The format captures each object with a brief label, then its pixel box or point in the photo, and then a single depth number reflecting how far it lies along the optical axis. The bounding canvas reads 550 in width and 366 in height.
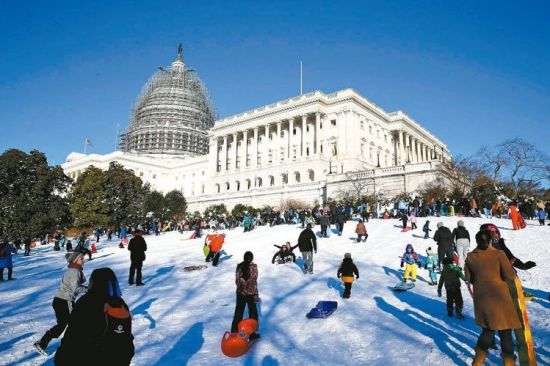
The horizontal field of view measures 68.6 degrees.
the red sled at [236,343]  6.50
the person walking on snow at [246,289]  7.24
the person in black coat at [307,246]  13.09
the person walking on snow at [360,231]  19.47
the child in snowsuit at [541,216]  20.24
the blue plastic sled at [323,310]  8.61
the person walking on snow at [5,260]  14.31
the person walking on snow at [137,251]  11.67
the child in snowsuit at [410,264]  11.69
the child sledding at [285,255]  15.63
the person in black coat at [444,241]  11.83
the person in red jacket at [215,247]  15.91
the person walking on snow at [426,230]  18.77
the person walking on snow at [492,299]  4.88
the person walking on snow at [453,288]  8.14
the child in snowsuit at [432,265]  11.52
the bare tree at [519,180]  37.00
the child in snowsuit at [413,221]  22.25
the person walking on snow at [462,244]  11.55
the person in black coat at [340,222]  22.45
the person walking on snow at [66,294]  6.43
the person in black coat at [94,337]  3.37
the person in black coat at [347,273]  10.25
